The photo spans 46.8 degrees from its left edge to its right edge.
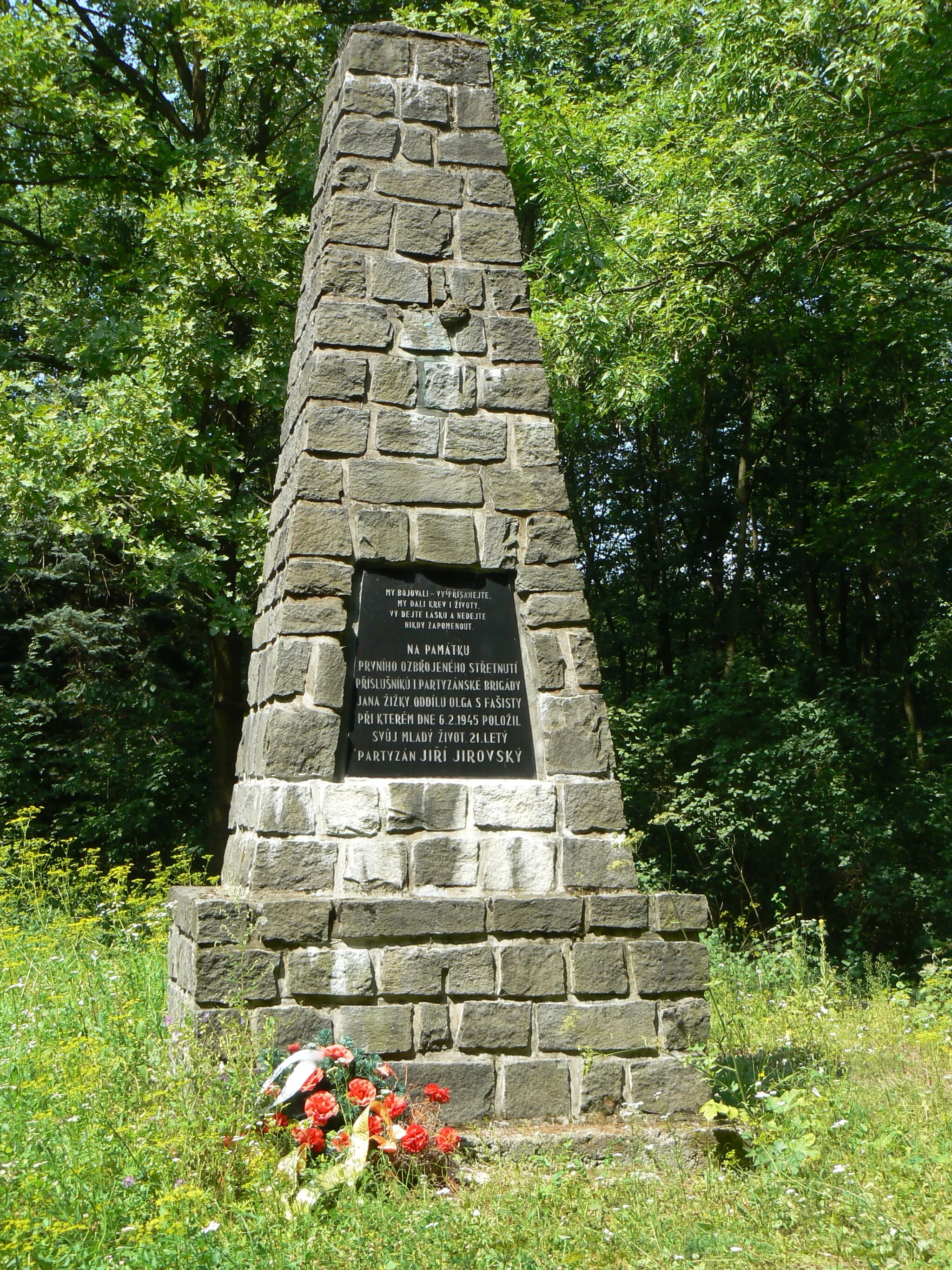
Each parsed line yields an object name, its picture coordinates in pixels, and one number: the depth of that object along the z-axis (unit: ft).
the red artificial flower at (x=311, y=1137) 11.35
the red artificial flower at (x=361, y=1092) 11.79
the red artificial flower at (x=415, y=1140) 11.62
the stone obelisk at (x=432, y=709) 13.23
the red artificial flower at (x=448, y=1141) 12.10
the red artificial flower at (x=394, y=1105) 11.80
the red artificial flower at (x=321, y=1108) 11.48
